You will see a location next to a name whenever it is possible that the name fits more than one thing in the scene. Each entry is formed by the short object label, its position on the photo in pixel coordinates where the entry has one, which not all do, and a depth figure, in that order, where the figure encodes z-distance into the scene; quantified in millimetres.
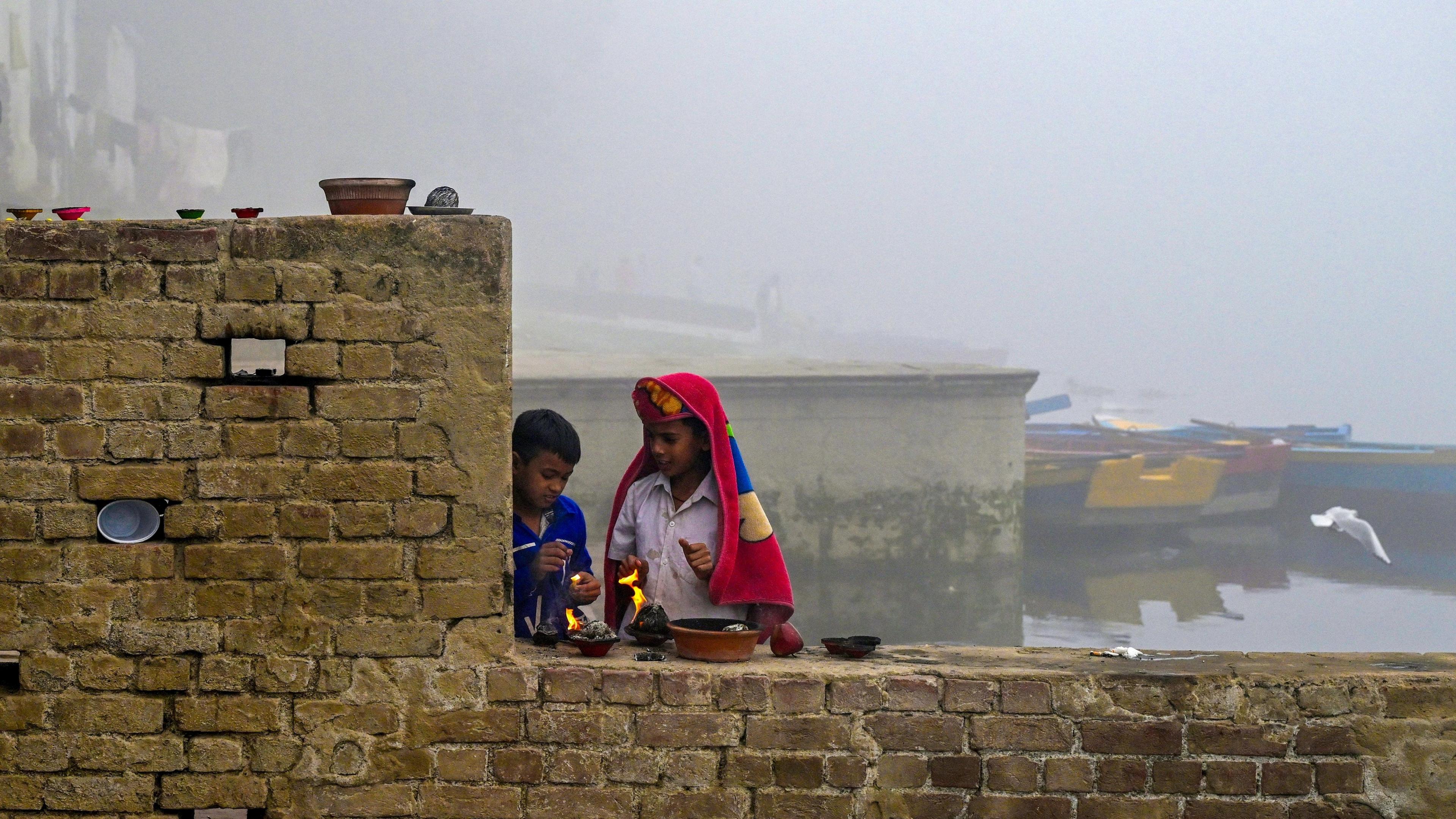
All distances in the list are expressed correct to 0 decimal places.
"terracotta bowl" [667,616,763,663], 6379
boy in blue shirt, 7059
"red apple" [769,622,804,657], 6801
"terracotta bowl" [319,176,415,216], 6242
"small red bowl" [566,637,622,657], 6445
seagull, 50312
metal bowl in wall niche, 6129
